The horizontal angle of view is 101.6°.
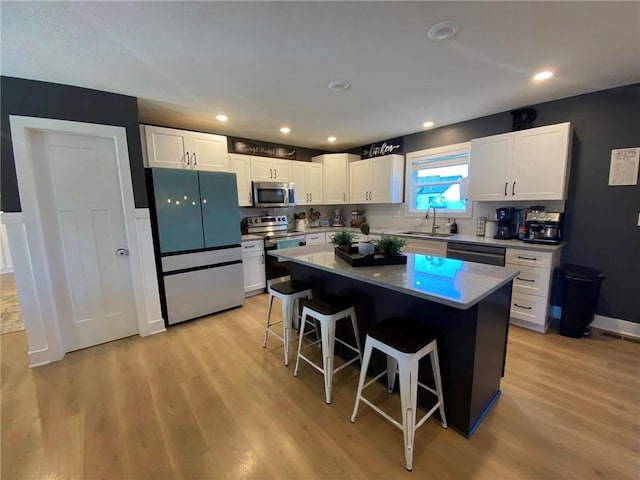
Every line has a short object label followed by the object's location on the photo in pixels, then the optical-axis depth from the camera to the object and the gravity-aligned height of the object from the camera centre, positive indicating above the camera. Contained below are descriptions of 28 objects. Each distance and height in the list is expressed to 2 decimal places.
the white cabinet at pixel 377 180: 4.40 +0.47
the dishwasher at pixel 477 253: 2.98 -0.57
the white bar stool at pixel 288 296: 2.29 -0.79
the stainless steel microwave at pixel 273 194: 4.16 +0.23
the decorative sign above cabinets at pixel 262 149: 4.22 +1.01
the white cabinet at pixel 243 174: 4.01 +0.53
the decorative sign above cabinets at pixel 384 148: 4.47 +1.03
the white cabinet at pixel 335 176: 5.01 +0.60
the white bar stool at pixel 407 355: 1.40 -0.83
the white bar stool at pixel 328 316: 1.86 -0.80
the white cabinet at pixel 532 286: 2.74 -0.89
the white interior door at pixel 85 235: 2.45 -0.24
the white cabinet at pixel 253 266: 3.87 -0.87
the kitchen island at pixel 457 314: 1.47 -0.70
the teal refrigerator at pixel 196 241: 2.96 -0.39
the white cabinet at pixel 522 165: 2.78 +0.45
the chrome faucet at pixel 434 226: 4.11 -0.32
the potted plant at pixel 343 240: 2.25 -0.29
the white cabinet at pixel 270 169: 4.22 +0.64
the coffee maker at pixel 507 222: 3.25 -0.22
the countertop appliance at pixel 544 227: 2.85 -0.26
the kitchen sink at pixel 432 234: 3.82 -0.43
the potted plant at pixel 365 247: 2.04 -0.32
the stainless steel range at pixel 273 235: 4.09 -0.44
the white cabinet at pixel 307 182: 4.72 +0.48
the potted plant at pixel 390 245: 2.04 -0.31
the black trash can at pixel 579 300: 2.63 -0.98
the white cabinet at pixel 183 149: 3.09 +0.76
